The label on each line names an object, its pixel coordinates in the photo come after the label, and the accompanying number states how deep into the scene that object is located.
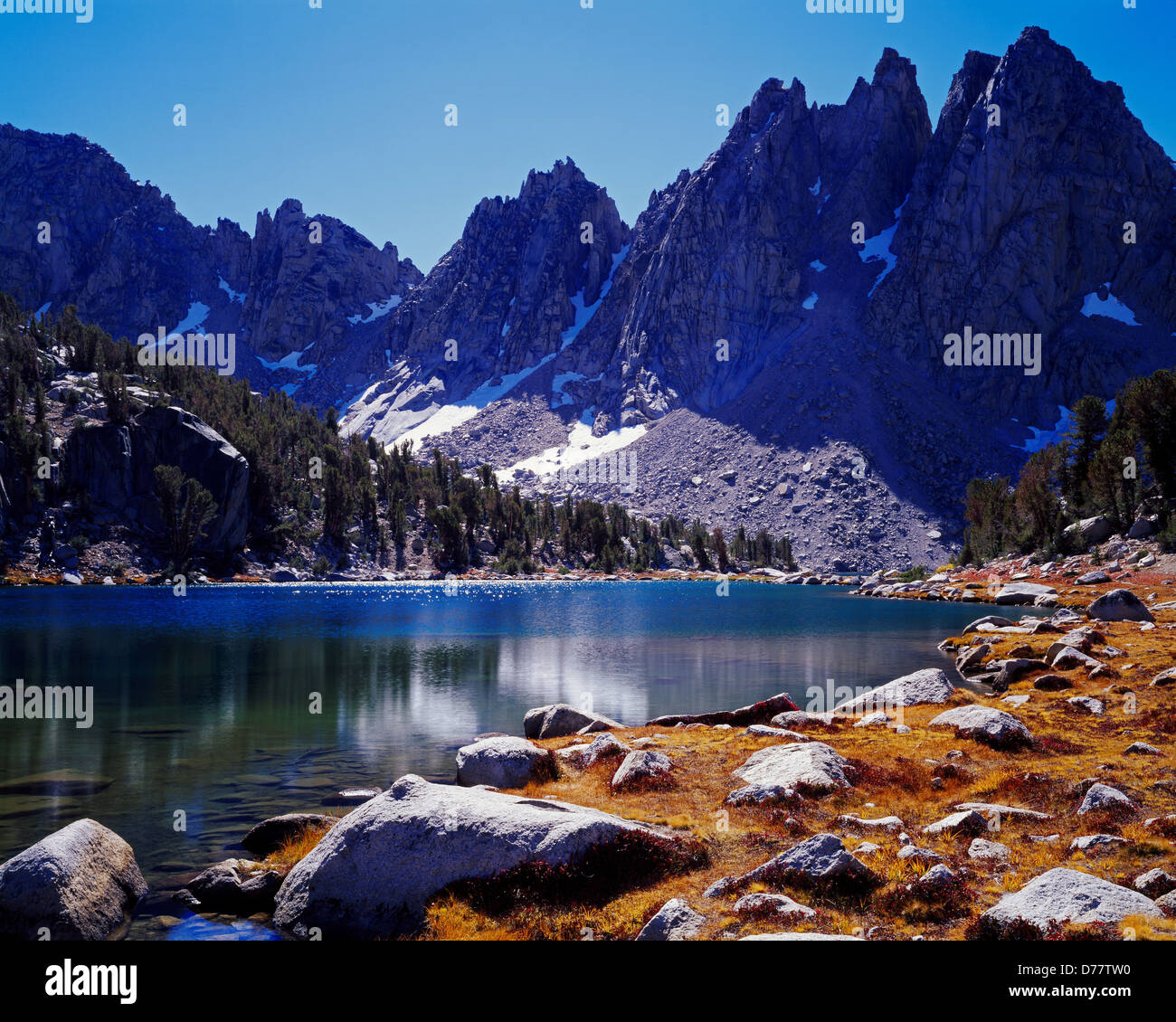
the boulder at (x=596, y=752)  19.44
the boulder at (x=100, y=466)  124.38
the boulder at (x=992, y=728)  18.59
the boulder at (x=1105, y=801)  12.70
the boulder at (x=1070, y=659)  29.91
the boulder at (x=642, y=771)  16.88
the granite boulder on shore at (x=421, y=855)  11.16
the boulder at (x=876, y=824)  12.71
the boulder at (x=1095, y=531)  82.56
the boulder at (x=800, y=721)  23.59
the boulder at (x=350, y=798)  17.53
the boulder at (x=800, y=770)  15.08
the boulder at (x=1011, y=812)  12.67
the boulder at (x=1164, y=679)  25.27
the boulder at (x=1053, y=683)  27.97
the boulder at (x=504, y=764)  17.73
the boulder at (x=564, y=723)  24.73
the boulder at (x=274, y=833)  14.47
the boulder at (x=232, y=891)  12.05
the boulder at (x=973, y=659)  36.54
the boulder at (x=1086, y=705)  22.91
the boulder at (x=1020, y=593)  67.06
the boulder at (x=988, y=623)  47.25
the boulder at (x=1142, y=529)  73.75
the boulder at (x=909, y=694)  26.75
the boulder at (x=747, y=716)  25.34
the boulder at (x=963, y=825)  12.27
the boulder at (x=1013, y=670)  30.98
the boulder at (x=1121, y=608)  44.59
